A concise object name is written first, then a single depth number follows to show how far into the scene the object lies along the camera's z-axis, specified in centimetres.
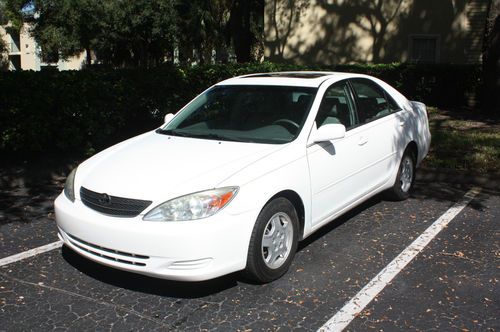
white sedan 358
